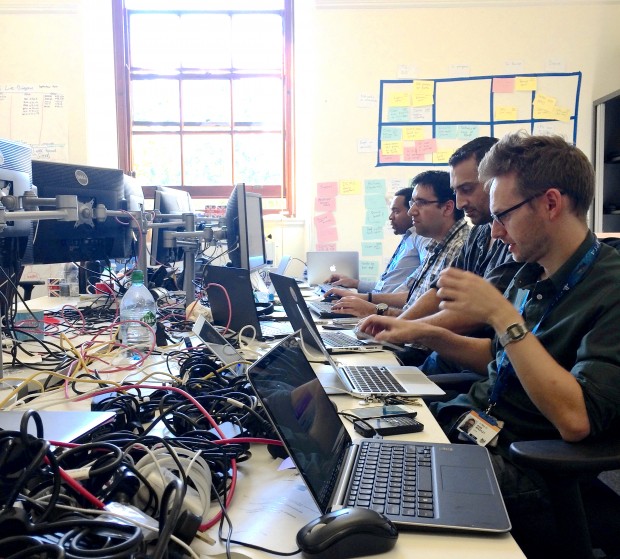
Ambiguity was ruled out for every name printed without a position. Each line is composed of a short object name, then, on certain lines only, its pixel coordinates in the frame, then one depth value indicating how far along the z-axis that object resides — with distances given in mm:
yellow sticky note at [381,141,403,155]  3908
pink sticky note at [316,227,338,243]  3959
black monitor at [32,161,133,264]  1800
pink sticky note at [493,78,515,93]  3840
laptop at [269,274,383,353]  1492
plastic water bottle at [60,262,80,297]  2752
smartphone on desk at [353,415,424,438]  1007
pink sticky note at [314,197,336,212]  3941
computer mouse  629
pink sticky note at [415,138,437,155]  3893
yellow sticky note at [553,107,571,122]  3844
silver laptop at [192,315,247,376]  1294
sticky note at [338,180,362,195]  3930
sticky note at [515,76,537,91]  3834
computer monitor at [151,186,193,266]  2619
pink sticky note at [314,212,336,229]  3949
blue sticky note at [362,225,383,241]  3951
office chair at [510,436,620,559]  919
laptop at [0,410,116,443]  832
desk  660
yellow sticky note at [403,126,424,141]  3887
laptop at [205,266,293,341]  1715
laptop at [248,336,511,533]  719
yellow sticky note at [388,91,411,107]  3879
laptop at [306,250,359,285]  3723
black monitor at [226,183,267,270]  2160
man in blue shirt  3268
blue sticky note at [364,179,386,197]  3920
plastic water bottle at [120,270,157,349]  1661
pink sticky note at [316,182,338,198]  3936
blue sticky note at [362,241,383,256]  3975
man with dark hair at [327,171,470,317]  2326
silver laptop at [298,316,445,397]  1233
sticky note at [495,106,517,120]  3854
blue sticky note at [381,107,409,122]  3881
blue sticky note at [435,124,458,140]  3875
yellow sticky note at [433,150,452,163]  3884
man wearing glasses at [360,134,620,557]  1049
